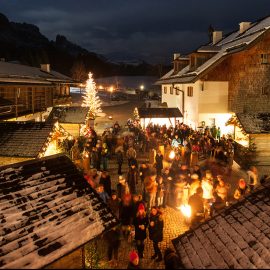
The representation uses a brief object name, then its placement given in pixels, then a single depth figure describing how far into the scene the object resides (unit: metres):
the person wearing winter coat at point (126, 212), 10.04
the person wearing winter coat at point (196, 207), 10.41
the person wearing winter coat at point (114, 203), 10.62
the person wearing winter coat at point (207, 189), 11.44
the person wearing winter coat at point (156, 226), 8.90
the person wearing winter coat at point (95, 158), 17.47
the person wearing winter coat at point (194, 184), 11.30
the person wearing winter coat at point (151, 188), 11.80
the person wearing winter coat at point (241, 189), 11.16
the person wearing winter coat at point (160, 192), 12.12
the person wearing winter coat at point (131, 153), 16.03
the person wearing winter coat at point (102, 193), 10.62
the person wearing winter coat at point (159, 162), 15.22
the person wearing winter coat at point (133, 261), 6.72
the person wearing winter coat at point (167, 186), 12.80
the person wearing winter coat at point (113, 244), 8.70
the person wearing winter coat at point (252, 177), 12.62
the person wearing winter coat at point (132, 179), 13.36
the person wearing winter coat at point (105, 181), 11.73
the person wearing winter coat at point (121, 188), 11.14
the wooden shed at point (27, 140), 12.77
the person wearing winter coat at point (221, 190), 11.23
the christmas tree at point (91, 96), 45.62
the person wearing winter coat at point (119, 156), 16.75
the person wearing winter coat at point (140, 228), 9.15
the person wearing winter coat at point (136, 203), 9.82
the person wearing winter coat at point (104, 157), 17.47
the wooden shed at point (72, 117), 25.00
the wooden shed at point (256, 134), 19.16
